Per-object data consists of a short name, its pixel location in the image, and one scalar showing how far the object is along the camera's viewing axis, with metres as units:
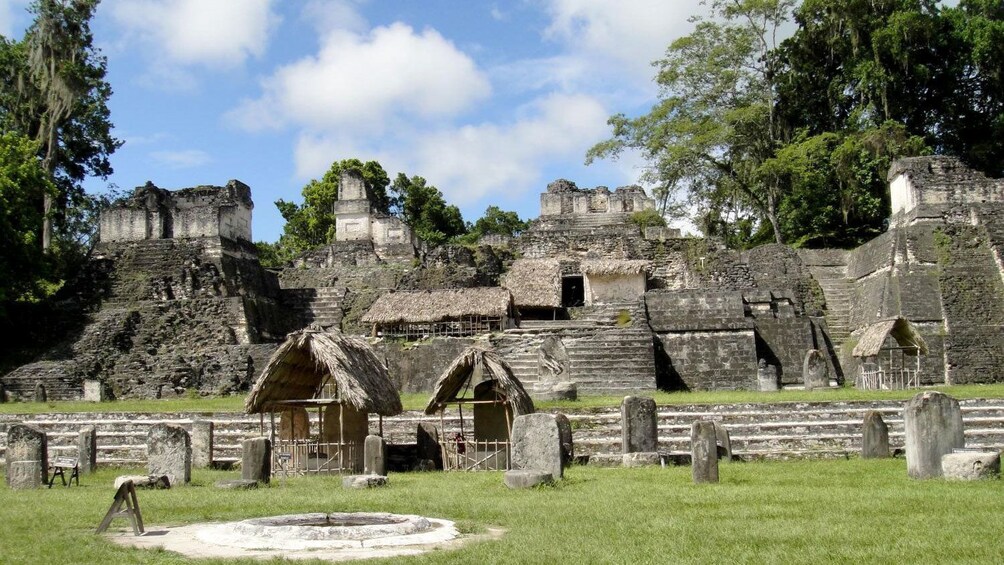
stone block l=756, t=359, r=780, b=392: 23.16
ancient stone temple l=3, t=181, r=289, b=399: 24.09
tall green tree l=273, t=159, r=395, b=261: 50.25
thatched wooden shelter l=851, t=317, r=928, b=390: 21.77
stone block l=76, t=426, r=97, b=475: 14.25
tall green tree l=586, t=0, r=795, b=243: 37.25
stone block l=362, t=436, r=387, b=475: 13.00
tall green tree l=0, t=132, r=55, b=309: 25.75
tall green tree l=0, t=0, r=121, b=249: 34.44
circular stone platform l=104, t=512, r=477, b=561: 7.45
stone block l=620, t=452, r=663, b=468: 13.58
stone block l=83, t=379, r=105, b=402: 23.11
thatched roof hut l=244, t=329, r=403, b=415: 13.85
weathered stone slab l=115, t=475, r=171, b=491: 12.02
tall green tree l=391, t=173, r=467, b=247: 53.16
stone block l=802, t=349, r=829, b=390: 22.12
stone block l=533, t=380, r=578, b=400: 19.45
